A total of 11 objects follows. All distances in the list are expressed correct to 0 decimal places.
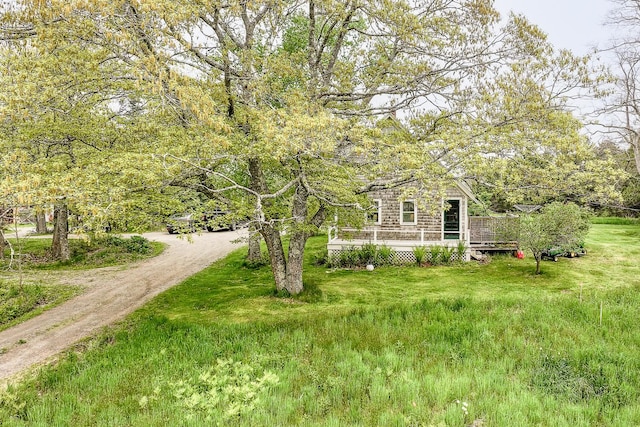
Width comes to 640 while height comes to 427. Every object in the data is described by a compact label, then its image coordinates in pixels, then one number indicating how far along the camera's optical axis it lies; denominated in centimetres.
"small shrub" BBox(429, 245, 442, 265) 1644
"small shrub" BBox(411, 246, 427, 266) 1623
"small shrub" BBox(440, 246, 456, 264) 1650
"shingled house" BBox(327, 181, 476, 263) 1711
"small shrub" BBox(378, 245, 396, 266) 1651
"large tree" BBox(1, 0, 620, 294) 710
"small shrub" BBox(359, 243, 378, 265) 1638
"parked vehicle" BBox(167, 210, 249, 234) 842
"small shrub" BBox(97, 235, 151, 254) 1973
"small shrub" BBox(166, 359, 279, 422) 504
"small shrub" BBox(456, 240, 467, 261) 1673
